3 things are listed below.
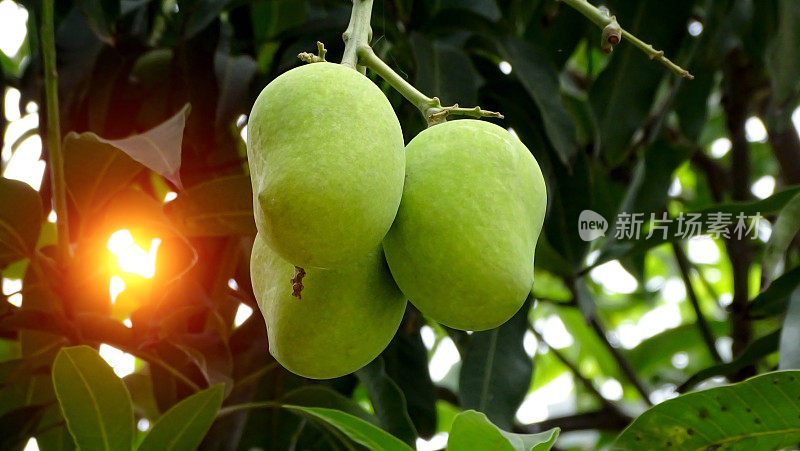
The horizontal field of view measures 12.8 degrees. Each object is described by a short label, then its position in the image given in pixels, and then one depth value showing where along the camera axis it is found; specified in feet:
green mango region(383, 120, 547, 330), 5.62
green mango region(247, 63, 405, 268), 5.50
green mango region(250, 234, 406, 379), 5.71
